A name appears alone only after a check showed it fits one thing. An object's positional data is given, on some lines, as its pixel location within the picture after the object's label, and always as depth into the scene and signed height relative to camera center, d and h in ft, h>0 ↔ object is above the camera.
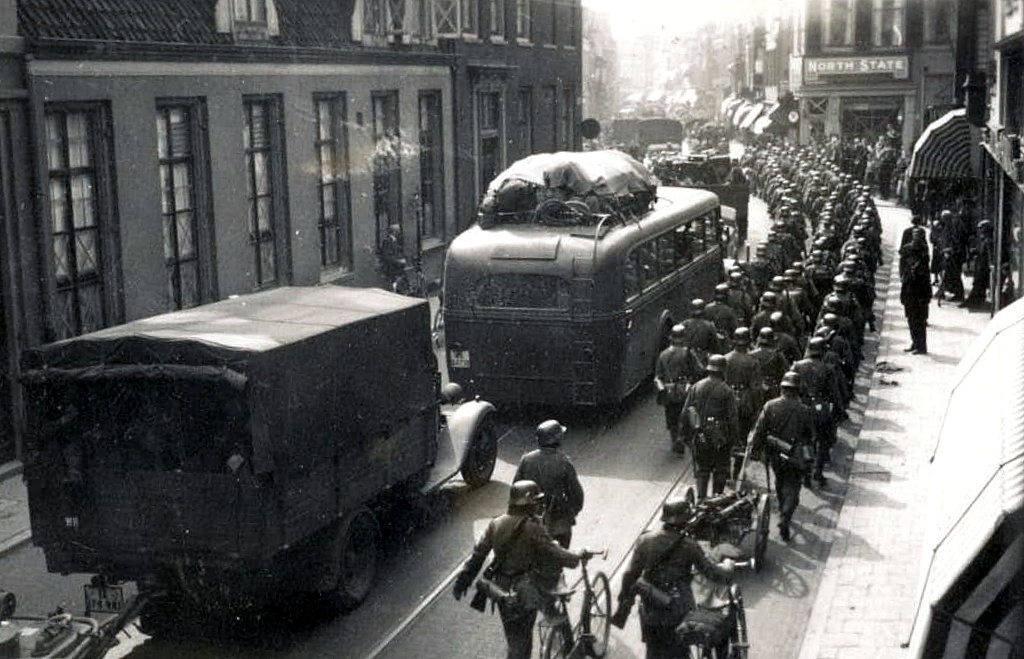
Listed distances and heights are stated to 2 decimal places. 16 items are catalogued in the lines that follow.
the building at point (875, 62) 153.38 +6.12
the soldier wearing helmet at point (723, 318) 53.93 -8.15
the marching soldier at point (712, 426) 39.86 -9.28
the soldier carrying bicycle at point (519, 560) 27.53 -9.14
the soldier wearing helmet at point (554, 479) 33.22 -8.99
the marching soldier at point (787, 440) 38.04 -9.32
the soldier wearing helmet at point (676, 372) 46.29 -8.89
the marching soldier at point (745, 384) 44.27 -8.94
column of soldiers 38.75 -8.57
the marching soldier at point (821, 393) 43.04 -9.12
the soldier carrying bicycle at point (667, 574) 26.63 -9.21
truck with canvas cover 29.50 -7.54
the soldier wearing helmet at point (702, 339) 50.08 -8.34
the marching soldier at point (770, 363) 45.42 -8.49
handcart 33.76 -10.53
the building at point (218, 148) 49.03 -0.99
